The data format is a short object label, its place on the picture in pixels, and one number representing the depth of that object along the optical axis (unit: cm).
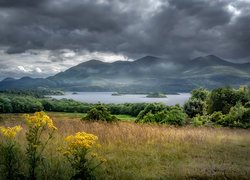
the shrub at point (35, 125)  566
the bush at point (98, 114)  1643
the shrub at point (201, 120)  2029
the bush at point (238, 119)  1950
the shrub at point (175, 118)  1789
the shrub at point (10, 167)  561
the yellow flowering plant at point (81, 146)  542
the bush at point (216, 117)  2167
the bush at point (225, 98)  4357
